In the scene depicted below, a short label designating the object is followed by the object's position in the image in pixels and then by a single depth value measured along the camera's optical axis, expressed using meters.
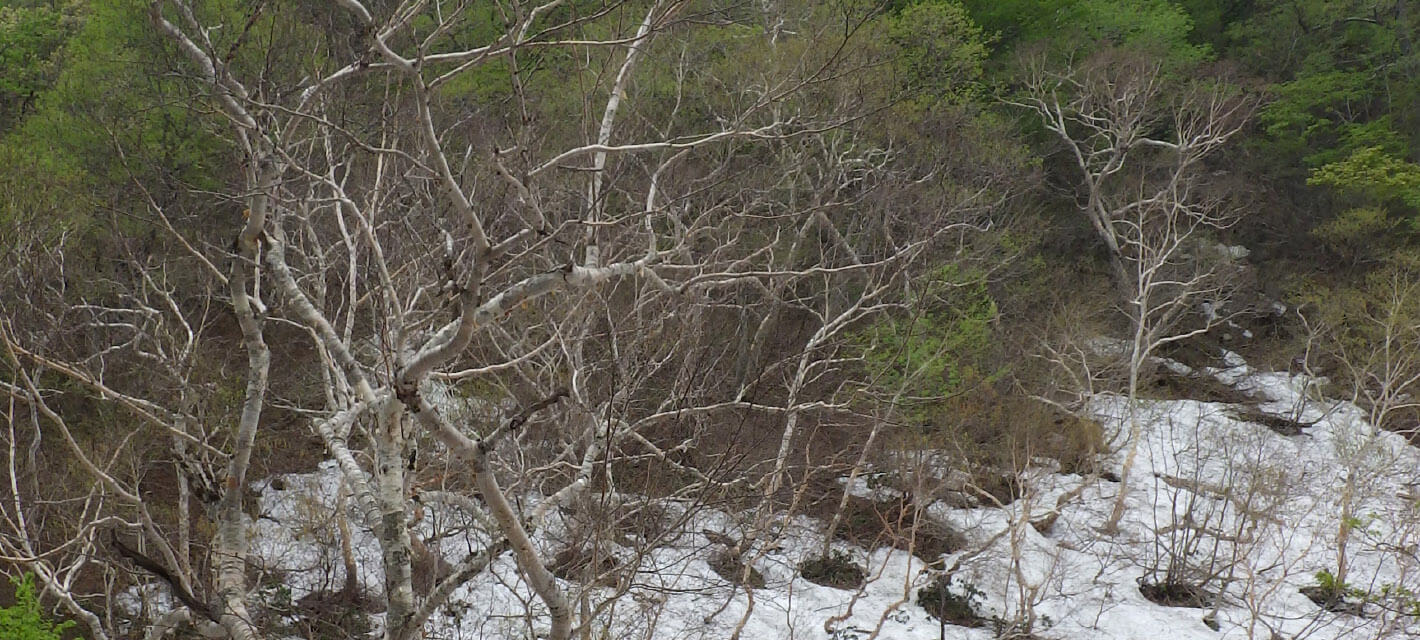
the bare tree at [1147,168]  18.00
